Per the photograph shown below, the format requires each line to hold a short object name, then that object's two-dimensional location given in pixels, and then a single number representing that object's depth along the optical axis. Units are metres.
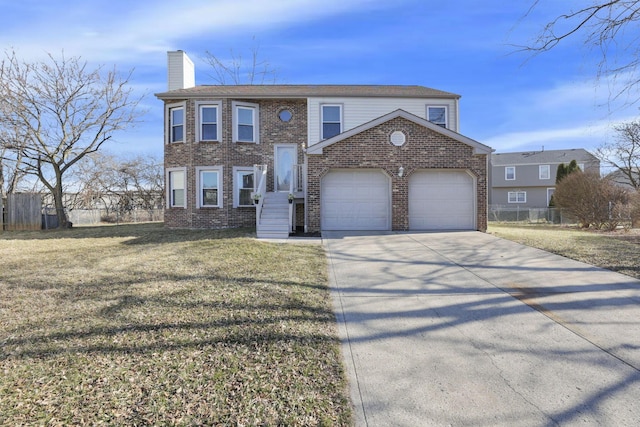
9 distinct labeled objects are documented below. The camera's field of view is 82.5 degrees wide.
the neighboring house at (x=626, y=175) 24.78
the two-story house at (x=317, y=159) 12.32
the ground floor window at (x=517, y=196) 36.28
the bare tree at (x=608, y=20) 6.30
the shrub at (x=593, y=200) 17.09
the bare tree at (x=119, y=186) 26.77
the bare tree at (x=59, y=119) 16.62
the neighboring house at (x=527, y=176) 35.31
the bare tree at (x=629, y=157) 24.39
